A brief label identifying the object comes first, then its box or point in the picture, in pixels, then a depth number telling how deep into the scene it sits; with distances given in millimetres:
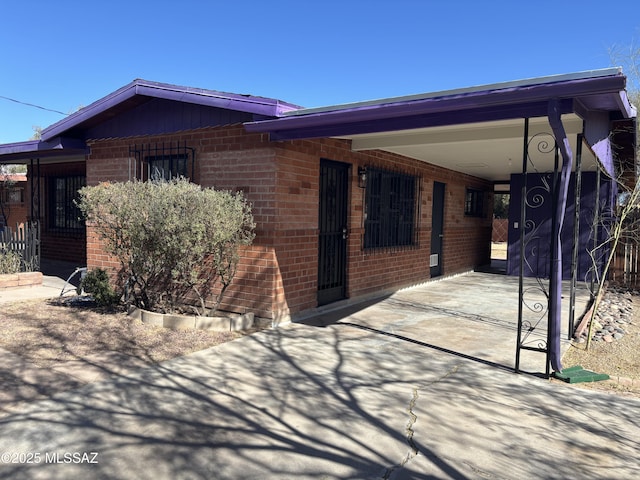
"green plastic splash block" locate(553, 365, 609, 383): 4535
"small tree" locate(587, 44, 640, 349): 8281
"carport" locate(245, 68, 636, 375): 4012
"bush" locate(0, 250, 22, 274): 8539
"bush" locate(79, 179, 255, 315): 5461
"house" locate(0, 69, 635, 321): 4531
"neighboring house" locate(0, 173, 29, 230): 15484
